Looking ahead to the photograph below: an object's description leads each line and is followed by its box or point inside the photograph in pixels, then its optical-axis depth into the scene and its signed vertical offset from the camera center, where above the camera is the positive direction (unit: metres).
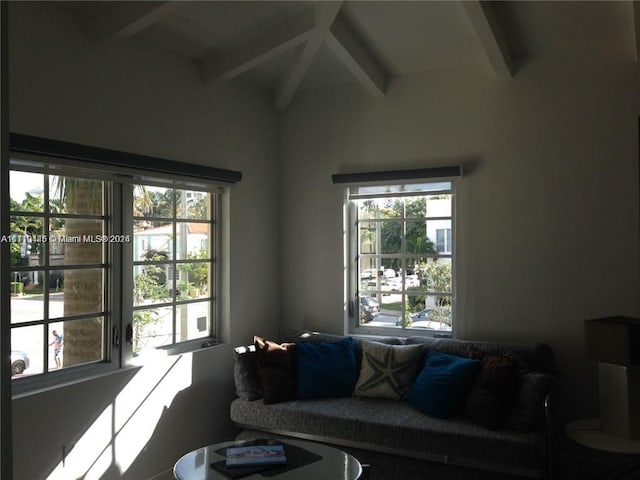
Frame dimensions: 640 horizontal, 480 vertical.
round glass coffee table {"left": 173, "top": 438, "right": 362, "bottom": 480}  2.35 -0.94
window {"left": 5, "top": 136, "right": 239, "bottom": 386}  2.72 -0.03
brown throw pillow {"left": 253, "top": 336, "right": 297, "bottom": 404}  3.49 -0.74
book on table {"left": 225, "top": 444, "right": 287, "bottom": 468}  2.43 -0.92
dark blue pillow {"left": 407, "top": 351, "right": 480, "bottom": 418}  3.14 -0.77
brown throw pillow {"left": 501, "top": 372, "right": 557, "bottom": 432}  2.89 -0.81
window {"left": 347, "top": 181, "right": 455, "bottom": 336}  3.97 +0.00
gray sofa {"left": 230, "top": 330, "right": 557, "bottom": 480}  2.84 -0.97
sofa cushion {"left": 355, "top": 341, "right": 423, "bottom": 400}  3.51 -0.75
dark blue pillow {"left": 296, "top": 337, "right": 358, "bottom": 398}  3.56 -0.76
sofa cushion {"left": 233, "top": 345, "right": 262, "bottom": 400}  3.57 -0.78
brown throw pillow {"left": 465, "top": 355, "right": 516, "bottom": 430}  2.96 -0.77
